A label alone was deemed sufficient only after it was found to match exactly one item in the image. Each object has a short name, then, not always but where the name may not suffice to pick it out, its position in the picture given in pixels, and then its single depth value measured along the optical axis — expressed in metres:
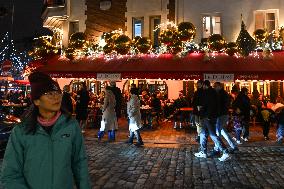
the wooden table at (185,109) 15.47
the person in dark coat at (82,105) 13.85
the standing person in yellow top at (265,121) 13.06
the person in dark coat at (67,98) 12.60
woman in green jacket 3.03
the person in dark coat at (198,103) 10.14
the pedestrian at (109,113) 12.60
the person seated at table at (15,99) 21.80
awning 14.89
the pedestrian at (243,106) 12.11
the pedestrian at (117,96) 13.34
